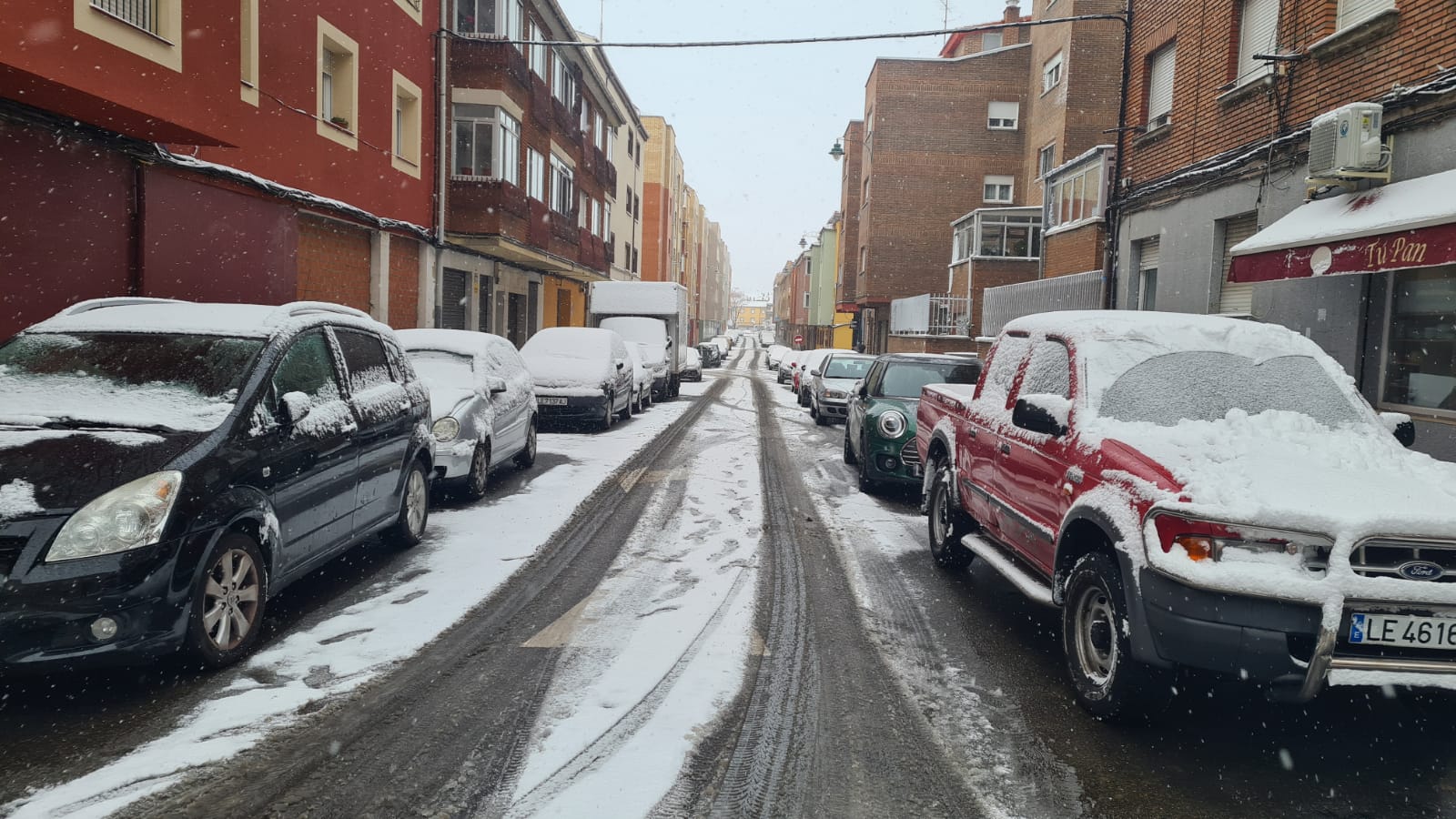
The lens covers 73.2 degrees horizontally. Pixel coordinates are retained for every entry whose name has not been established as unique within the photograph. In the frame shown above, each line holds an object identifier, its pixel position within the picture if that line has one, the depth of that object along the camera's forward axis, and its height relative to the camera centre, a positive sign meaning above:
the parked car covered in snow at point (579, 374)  16.08 -0.71
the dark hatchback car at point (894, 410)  10.10 -0.71
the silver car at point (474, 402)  8.93 -0.75
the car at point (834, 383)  19.33 -0.83
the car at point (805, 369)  25.21 -0.80
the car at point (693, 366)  36.15 -1.11
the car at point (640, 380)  20.94 -1.00
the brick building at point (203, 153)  8.66 +1.82
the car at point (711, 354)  59.47 -1.03
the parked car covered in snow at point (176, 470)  3.88 -0.72
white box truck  27.25 +0.77
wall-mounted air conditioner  9.34 +2.14
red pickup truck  3.56 -0.62
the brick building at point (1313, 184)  8.84 +2.04
